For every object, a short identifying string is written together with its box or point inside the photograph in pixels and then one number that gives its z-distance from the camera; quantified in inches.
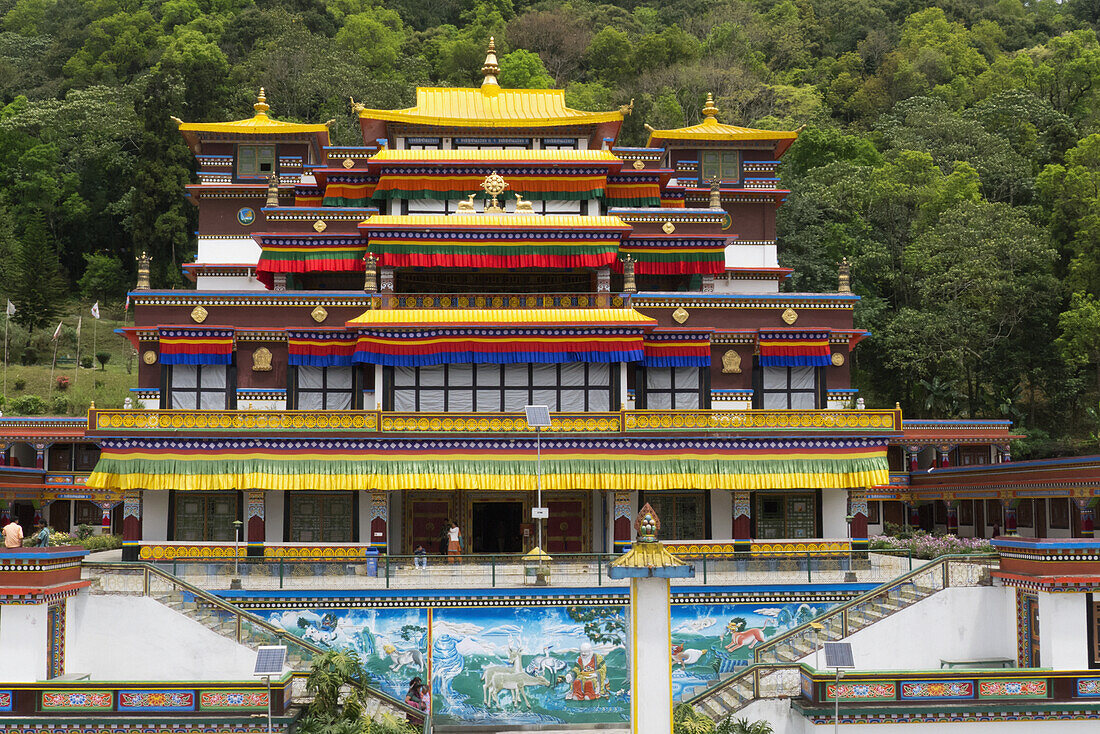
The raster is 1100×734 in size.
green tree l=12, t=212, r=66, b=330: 2760.8
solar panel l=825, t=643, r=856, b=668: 890.1
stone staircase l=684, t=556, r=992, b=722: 1006.4
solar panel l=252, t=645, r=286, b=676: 921.5
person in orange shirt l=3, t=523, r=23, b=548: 1077.1
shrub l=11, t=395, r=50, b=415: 2301.9
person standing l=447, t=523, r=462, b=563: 1398.9
